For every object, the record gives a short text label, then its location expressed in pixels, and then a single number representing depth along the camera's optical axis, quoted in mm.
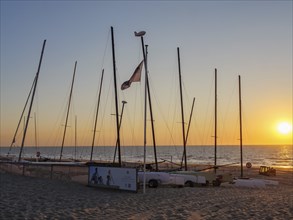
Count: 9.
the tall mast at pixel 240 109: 40938
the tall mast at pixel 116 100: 26422
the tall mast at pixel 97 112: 43156
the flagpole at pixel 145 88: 21030
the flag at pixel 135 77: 22016
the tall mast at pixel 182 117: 34656
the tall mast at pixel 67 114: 43844
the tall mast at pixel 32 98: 34500
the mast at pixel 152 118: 31469
